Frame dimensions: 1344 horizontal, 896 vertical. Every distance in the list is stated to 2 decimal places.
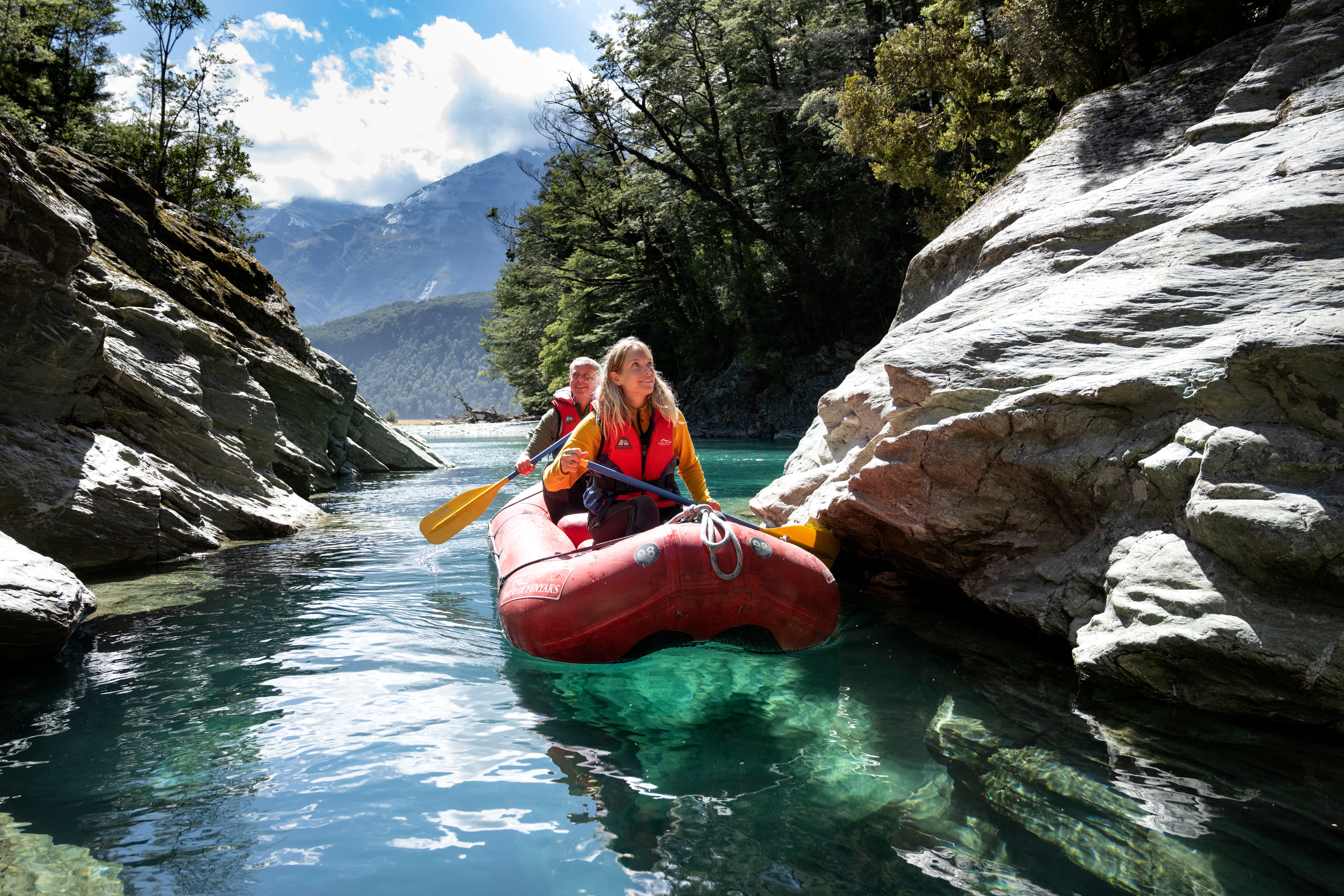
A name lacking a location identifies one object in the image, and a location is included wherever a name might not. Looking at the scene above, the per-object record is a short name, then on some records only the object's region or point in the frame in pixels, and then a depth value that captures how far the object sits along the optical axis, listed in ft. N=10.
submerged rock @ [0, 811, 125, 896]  7.29
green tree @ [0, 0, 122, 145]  54.65
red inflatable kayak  11.56
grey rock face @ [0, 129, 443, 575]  17.93
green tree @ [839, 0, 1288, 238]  28.27
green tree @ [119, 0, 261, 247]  65.00
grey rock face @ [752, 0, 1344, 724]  9.70
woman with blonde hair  14.96
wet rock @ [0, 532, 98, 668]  12.26
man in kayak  23.70
